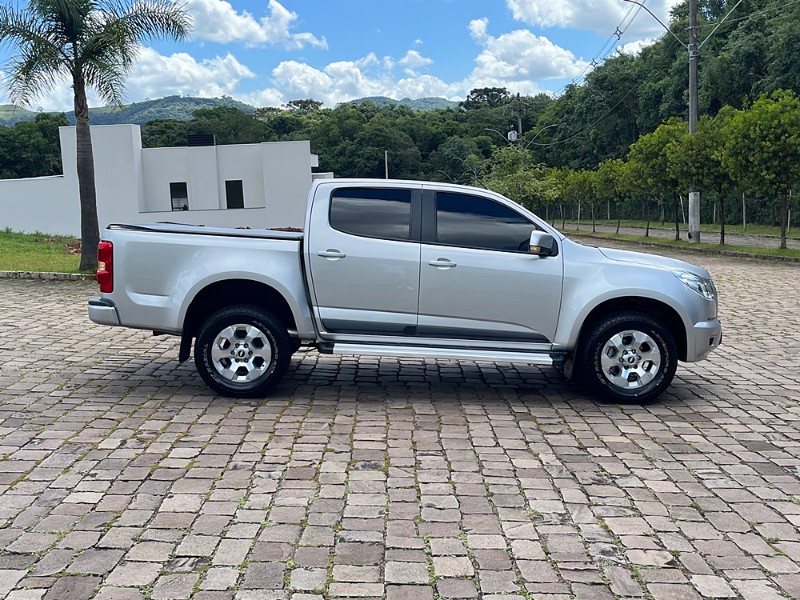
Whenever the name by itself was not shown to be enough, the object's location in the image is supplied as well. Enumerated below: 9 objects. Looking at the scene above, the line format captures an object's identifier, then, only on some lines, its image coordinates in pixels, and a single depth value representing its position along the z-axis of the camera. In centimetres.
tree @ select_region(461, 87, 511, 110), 12494
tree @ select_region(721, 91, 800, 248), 2362
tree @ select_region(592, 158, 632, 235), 4263
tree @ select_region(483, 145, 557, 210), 4831
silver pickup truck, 728
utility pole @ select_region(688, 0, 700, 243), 2966
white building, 4066
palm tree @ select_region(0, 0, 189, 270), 1767
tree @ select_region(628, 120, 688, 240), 3422
